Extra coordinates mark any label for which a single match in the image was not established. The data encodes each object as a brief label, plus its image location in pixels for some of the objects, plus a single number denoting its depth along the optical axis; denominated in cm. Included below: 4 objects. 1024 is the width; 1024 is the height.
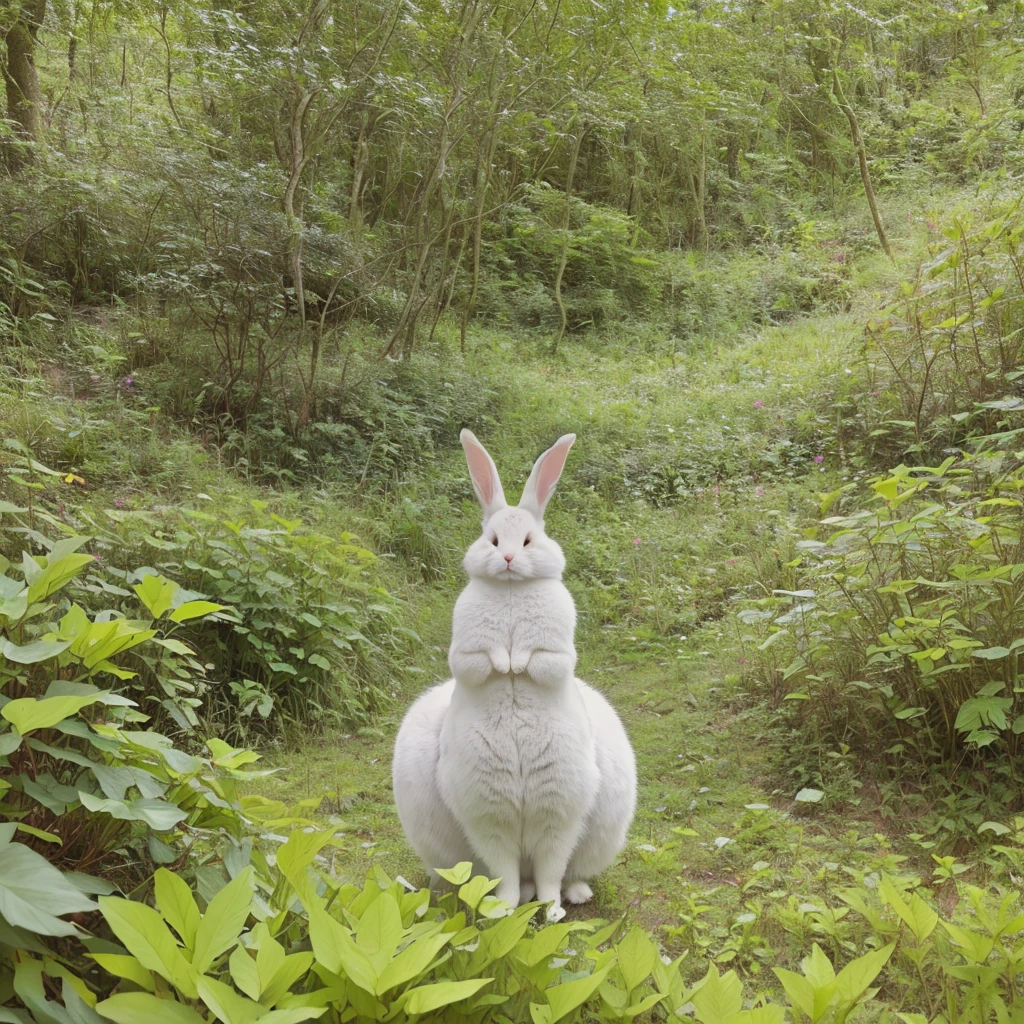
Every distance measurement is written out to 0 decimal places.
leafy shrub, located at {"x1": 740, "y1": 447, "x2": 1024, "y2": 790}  332
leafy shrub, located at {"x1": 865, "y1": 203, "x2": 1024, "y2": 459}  610
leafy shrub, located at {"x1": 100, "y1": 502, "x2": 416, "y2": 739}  457
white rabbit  263
